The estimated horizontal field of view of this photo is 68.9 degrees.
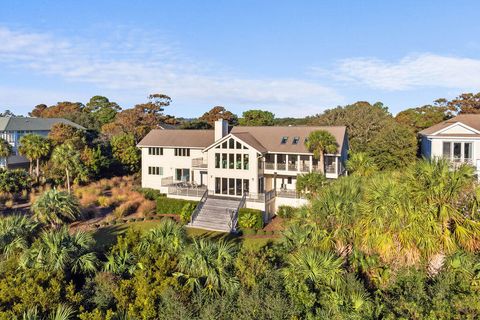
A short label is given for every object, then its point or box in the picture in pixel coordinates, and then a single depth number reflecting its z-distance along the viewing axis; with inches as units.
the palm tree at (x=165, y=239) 602.5
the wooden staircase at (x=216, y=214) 1099.0
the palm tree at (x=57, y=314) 441.7
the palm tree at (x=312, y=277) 475.2
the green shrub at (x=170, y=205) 1235.2
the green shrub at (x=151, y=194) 1407.5
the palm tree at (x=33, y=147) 1576.0
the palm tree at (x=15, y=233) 646.5
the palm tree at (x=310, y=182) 1096.2
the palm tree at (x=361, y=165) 1090.8
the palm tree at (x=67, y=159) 1414.9
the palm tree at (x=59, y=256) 555.2
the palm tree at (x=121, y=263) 566.6
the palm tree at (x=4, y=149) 1654.8
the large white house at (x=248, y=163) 1230.9
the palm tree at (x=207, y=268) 520.1
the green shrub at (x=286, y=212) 1187.3
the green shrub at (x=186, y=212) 1166.3
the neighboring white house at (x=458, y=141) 1192.1
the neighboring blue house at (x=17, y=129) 2164.1
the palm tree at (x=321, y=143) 1173.7
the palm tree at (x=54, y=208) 998.4
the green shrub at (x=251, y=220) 1079.6
